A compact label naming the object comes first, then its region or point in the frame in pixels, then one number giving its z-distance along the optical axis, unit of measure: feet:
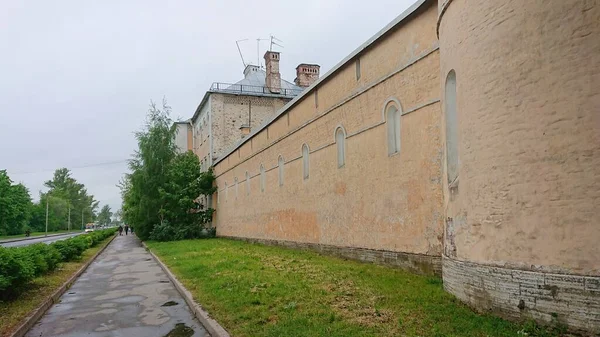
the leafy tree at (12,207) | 213.25
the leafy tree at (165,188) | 116.37
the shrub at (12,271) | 29.53
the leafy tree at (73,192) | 402.93
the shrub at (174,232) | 112.88
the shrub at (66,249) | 58.23
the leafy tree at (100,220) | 625.21
